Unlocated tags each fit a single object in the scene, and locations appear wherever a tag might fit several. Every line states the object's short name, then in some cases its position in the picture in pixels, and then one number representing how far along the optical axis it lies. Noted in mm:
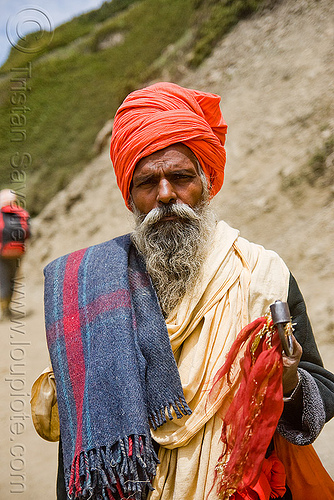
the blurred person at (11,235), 6863
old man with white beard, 2014
